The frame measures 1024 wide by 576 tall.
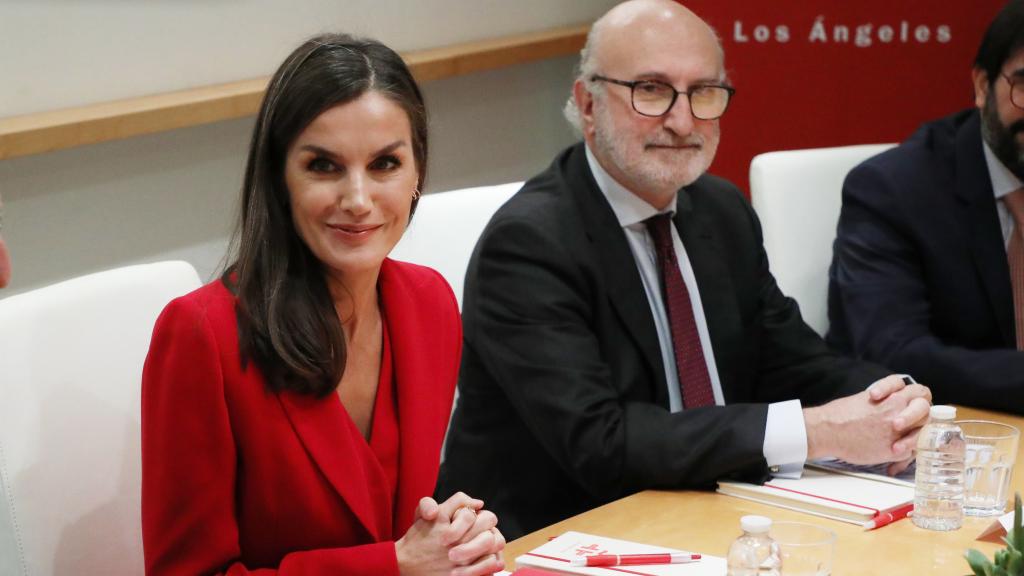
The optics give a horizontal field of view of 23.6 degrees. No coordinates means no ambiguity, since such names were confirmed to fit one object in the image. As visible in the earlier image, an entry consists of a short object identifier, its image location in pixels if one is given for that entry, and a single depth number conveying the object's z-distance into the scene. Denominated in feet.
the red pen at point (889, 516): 8.35
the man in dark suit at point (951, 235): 10.64
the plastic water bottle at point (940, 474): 8.36
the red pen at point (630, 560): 7.97
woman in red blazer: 7.88
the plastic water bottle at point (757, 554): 7.61
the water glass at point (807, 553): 7.71
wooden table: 8.04
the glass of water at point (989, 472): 8.50
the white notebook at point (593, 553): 7.92
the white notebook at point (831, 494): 8.44
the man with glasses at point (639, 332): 8.92
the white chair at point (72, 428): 8.04
